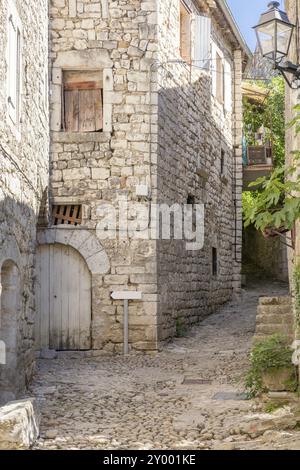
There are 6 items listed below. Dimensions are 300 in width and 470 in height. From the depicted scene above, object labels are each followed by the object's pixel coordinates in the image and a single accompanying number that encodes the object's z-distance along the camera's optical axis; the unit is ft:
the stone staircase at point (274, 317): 26.76
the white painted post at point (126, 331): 33.55
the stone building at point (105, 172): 34.06
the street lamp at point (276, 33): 18.98
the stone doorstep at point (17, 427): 17.04
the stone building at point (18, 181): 21.80
